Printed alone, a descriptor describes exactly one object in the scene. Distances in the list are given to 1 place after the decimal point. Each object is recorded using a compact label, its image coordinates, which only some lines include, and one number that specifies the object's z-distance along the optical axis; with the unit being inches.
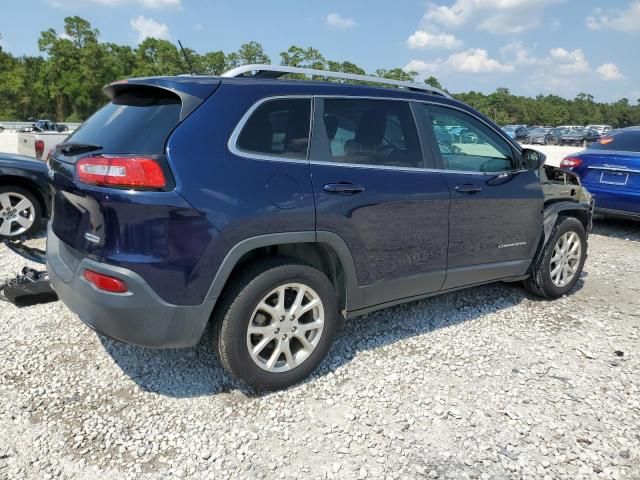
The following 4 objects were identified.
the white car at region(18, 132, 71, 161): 270.8
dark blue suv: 97.8
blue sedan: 265.9
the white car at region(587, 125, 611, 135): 2250.6
